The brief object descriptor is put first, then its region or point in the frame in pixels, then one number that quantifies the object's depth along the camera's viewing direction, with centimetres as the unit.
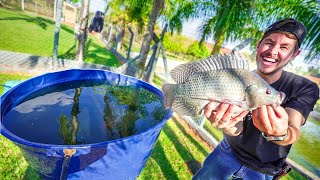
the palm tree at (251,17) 340
